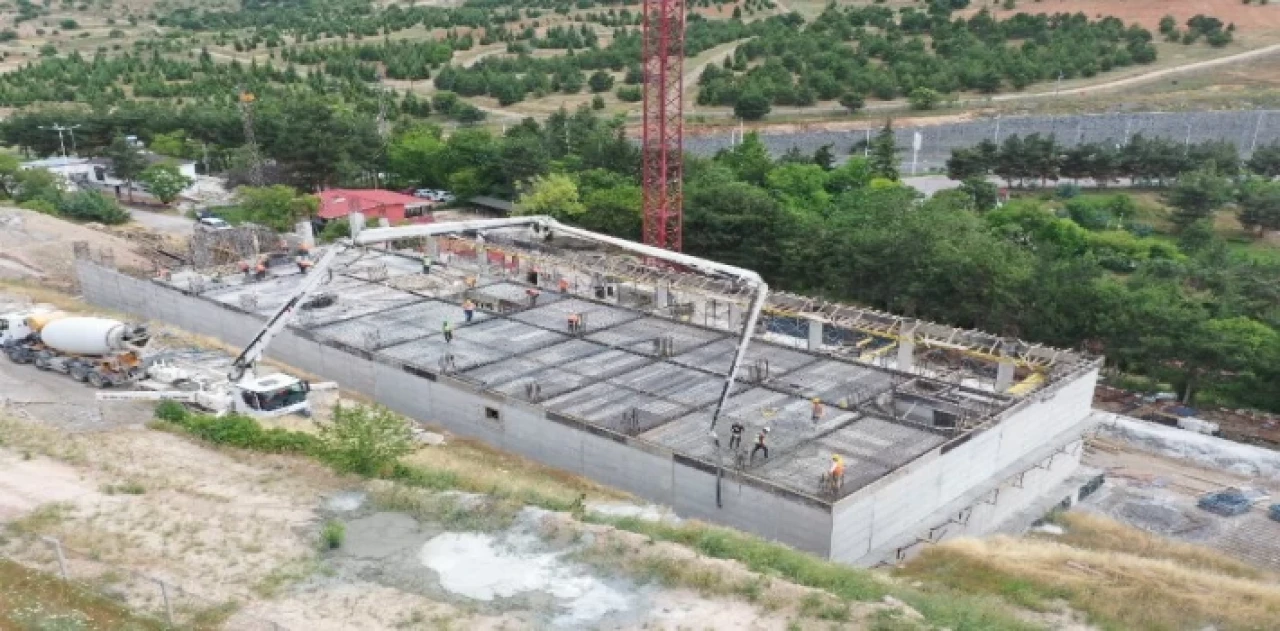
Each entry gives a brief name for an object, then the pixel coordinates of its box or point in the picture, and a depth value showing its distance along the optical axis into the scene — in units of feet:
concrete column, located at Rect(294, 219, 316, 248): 173.58
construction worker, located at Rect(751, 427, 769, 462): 89.92
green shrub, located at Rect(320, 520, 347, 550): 71.82
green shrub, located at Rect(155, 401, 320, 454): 90.38
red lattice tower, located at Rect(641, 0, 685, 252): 170.50
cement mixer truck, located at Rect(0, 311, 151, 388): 116.98
